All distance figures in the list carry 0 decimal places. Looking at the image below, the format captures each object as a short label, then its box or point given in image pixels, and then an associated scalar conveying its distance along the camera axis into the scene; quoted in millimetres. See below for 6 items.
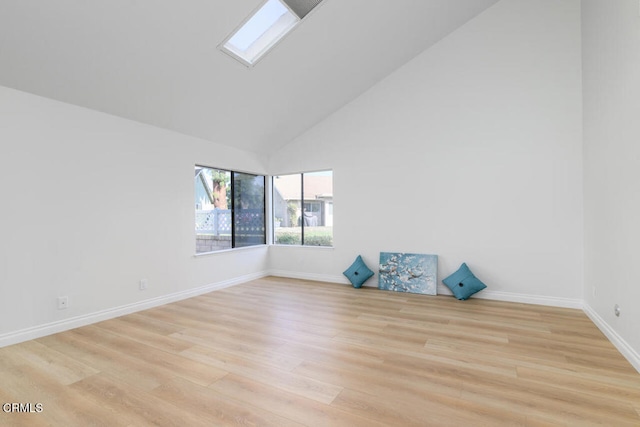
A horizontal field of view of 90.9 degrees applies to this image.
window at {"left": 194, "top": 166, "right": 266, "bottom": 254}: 4934
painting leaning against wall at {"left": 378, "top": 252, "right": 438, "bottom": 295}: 4605
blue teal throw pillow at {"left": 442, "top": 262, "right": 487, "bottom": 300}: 4188
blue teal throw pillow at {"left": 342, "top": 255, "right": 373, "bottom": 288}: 4992
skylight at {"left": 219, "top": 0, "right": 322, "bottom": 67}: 3217
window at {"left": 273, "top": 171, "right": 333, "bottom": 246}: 5637
